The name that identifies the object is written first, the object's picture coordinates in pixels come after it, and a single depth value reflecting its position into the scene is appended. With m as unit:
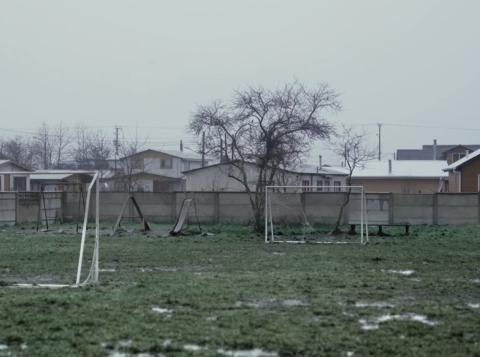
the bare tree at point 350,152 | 43.47
